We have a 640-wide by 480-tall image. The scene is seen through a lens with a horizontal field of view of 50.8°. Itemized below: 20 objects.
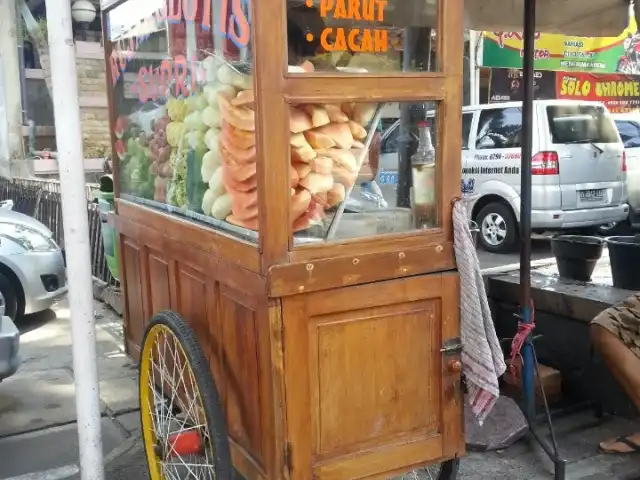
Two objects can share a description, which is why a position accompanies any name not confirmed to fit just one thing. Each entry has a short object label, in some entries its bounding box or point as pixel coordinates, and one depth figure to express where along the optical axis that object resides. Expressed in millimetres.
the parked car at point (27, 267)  5465
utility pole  2443
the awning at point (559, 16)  3951
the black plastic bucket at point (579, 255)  4134
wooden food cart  2111
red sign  13375
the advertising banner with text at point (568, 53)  11633
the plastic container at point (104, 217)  5180
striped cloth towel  2365
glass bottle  2363
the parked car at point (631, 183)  9570
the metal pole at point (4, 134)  12938
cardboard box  3807
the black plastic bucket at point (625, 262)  3926
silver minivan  8195
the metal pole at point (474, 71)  11712
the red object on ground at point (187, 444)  2447
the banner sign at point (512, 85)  12930
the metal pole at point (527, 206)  3283
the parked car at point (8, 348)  3670
